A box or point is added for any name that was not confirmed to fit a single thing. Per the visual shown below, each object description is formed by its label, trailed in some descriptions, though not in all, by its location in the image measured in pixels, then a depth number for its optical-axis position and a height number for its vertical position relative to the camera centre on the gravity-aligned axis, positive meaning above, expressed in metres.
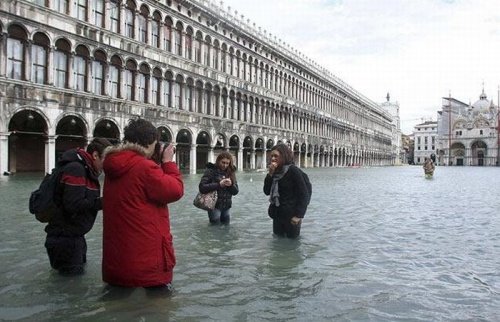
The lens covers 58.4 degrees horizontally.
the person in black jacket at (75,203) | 3.90 -0.41
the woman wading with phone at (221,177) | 7.29 -0.29
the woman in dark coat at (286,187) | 6.15 -0.38
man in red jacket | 3.45 -0.39
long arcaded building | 22.34 +5.41
